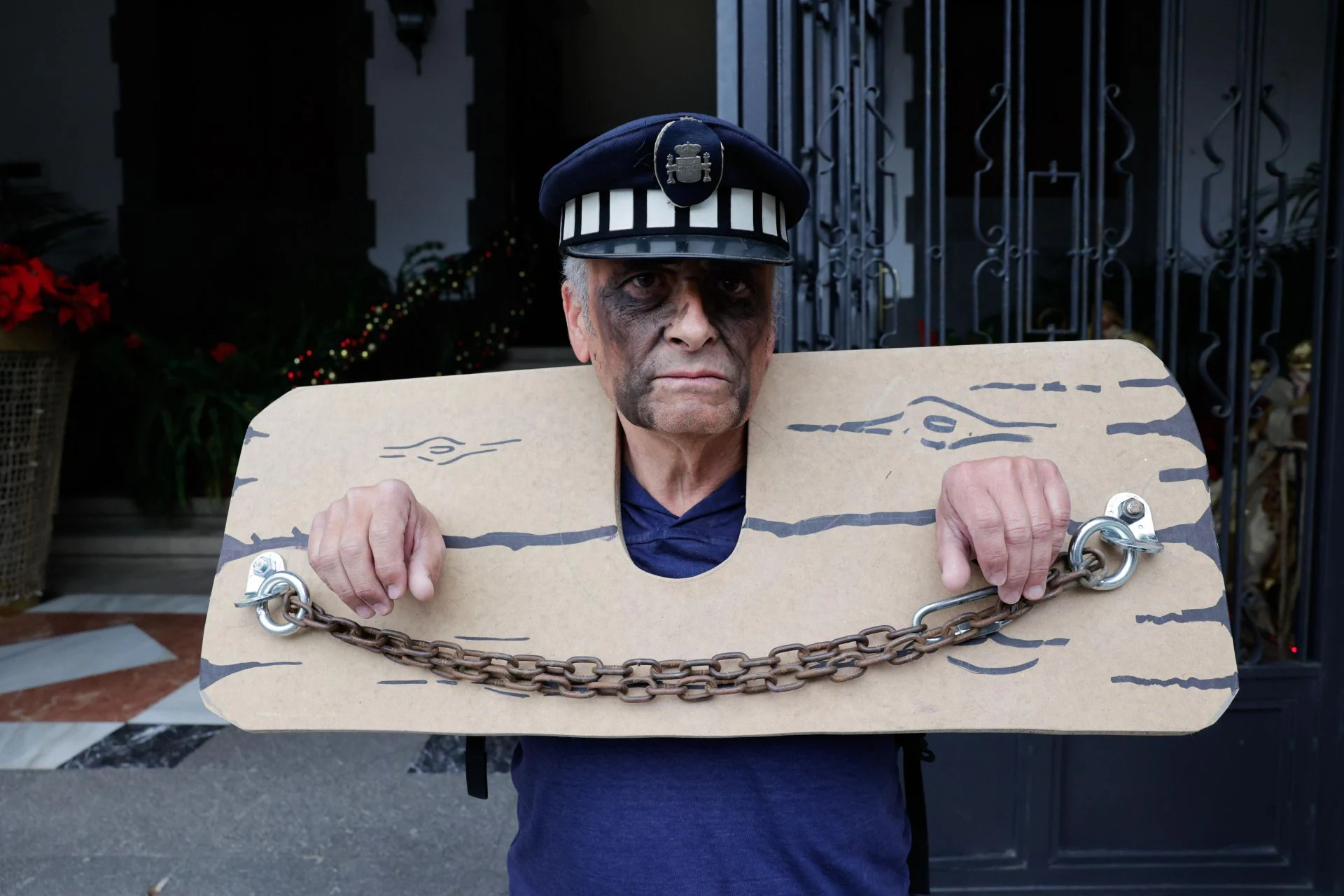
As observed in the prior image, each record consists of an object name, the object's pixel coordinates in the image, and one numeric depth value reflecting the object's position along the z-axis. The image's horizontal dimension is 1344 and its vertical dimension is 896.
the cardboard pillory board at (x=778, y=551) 1.09
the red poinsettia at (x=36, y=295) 4.73
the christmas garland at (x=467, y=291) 6.45
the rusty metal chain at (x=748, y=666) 1.09
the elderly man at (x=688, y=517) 1.10
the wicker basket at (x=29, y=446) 5.00
